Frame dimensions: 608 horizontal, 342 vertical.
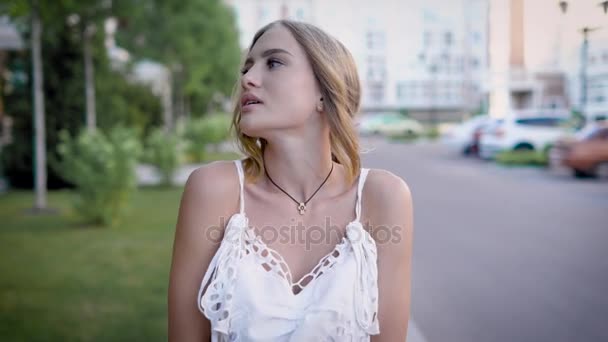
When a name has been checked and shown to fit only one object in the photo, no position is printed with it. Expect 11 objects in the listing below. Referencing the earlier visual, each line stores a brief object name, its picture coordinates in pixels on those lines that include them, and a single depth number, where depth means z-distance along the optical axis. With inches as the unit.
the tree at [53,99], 425.1
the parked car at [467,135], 750.5
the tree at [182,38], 561.9
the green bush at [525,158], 607.2
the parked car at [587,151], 463.2
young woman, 56.5
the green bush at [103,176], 280.2
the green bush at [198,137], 602.2
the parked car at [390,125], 1160.2
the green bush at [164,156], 438.6
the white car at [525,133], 671.8
